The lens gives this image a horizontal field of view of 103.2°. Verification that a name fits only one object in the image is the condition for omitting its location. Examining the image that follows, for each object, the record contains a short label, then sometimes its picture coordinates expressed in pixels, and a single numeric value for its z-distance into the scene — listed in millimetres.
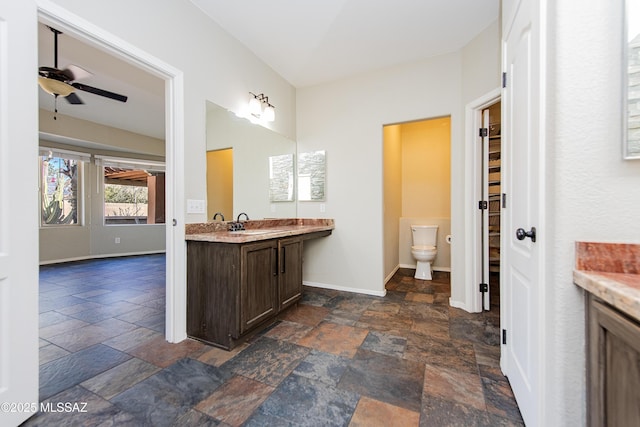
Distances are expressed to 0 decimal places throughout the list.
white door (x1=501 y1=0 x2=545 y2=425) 1047
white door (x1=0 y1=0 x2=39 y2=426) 1178
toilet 3756
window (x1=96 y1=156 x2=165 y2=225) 5660
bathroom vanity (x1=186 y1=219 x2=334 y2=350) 1871
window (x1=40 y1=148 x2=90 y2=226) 4824
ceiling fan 2475
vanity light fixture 2748
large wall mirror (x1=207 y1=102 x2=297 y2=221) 2361
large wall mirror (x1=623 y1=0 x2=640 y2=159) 794
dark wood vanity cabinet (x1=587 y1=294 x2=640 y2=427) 633
